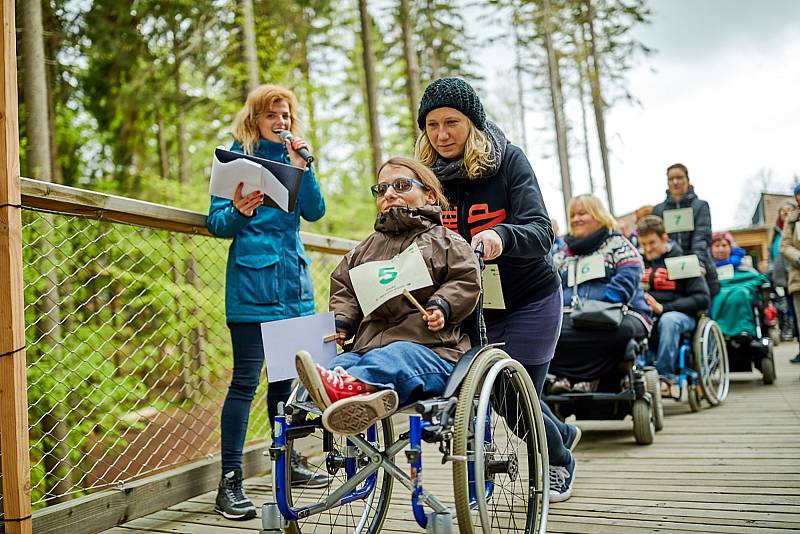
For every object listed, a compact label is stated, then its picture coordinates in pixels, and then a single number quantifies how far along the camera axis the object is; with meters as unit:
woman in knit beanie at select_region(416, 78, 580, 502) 2.10
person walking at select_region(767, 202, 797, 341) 6.21
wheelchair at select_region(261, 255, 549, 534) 1.50
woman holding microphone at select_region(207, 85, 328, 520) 2.51
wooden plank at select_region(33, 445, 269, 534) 2.12
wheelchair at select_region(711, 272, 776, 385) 5.13
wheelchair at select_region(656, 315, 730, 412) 4.18
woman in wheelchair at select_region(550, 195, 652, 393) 3.40
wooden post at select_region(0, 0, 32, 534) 1.84
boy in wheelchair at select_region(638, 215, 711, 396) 4.10
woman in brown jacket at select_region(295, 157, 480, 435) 1.51
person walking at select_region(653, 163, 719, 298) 4.98
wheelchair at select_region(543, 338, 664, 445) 3.35
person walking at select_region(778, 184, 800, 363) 5.10
